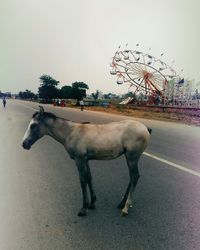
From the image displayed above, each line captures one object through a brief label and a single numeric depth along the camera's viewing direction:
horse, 3.66
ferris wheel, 56.18
